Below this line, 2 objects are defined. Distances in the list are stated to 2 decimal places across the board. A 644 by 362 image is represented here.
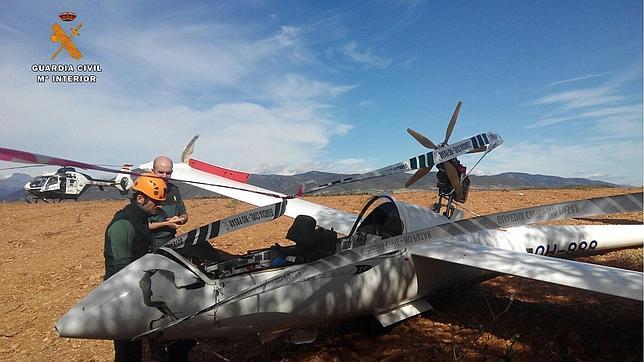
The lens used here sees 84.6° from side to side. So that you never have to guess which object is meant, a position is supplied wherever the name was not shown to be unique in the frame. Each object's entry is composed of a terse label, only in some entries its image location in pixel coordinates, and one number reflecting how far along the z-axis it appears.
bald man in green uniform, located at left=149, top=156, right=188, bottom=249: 6.16
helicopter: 25.25
